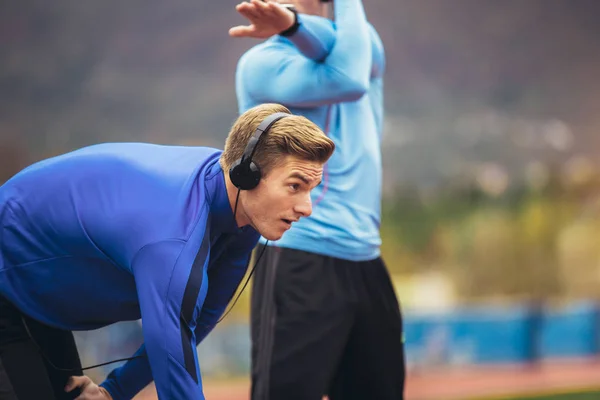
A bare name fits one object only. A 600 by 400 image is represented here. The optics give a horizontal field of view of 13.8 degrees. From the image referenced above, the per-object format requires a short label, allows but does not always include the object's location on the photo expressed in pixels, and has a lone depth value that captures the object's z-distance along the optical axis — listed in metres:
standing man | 6.05
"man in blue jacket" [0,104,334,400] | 5.26
